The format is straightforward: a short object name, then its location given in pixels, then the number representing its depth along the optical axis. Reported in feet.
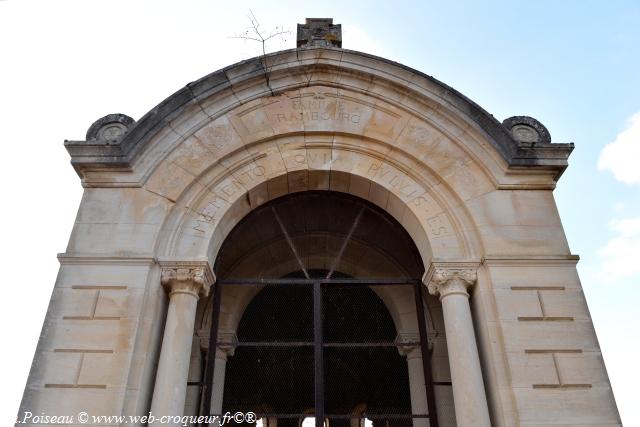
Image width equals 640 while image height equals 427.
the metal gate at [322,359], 29.09
